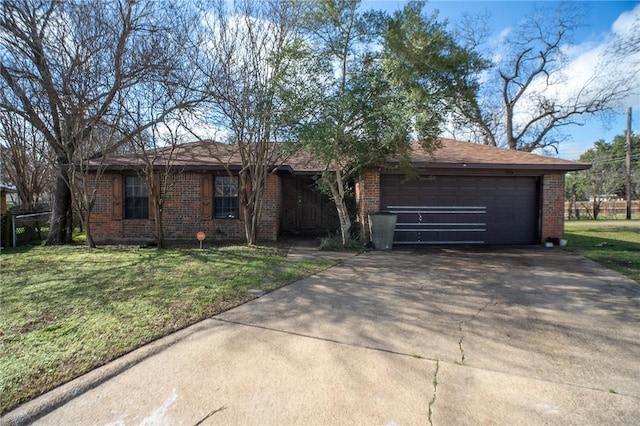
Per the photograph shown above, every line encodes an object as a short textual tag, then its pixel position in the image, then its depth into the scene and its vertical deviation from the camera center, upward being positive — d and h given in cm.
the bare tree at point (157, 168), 865 +118
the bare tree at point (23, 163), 1412 +208
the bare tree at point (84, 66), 700 +316
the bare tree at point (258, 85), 772 +294
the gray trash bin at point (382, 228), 899 -55
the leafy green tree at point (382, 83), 709 +279
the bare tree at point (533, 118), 2072 +614
